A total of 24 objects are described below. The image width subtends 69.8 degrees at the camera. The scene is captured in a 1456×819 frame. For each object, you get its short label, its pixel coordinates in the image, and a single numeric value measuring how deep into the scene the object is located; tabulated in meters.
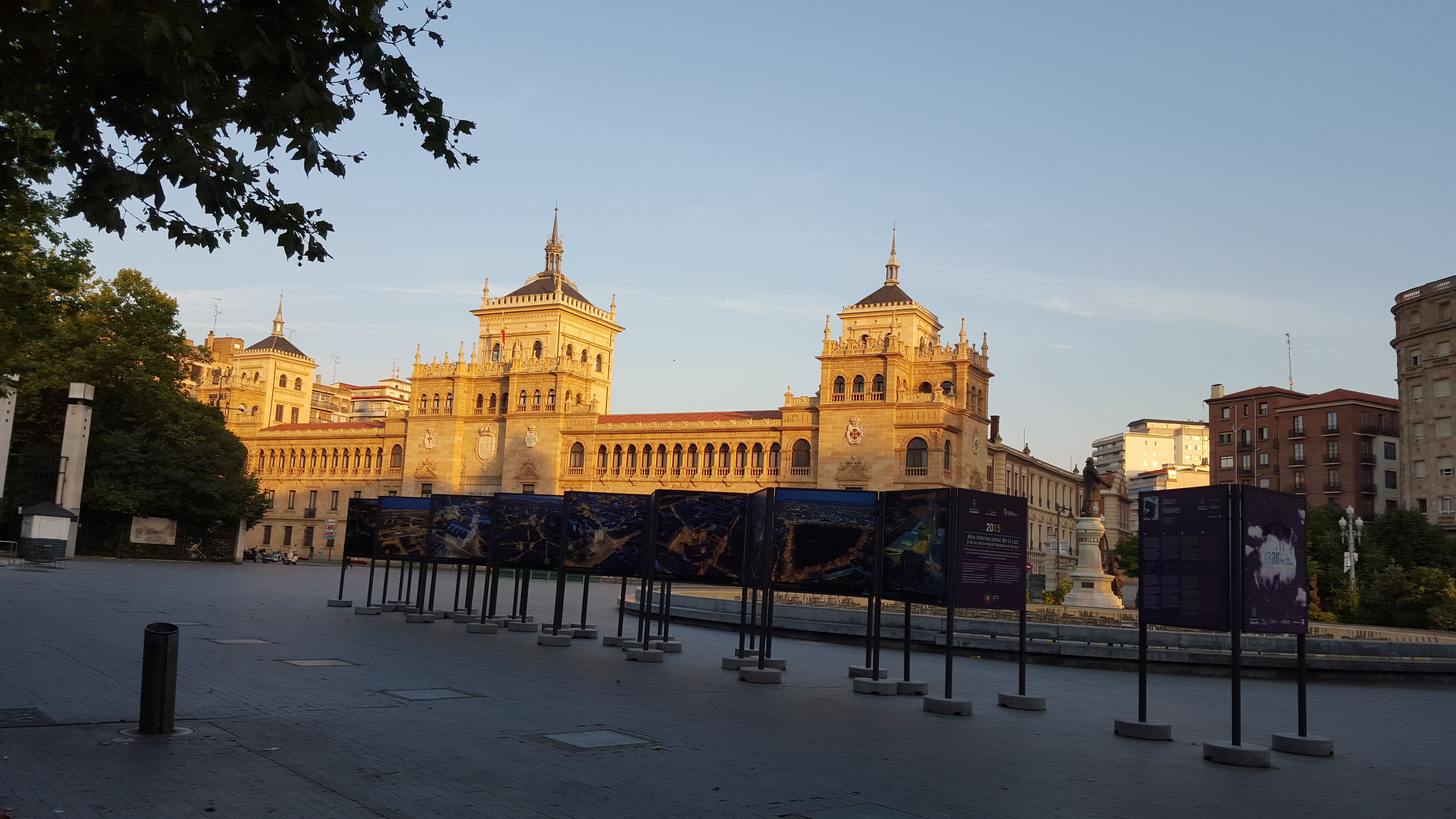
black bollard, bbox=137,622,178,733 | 8.33
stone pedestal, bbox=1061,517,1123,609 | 31.41
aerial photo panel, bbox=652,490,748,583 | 15.93
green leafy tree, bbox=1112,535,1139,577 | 64.69
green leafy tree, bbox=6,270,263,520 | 51.09
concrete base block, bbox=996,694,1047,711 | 12.25
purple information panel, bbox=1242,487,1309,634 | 10.03
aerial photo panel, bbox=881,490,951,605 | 12.48
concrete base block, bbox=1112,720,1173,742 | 10.52
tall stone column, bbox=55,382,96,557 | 49.06
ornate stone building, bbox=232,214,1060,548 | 61.59
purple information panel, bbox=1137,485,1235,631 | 10.17
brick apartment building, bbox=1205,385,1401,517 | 76.00
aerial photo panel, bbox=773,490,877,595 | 13.70
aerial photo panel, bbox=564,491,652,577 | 17.77
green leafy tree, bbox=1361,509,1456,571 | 51.41
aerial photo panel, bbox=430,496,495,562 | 21.61
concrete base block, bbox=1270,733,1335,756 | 9.98
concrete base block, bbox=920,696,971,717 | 11.64
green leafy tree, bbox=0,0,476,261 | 6.39
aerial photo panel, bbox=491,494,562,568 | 19.97
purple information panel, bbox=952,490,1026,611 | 12.14
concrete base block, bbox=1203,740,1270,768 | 9.24
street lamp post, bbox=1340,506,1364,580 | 40.81
